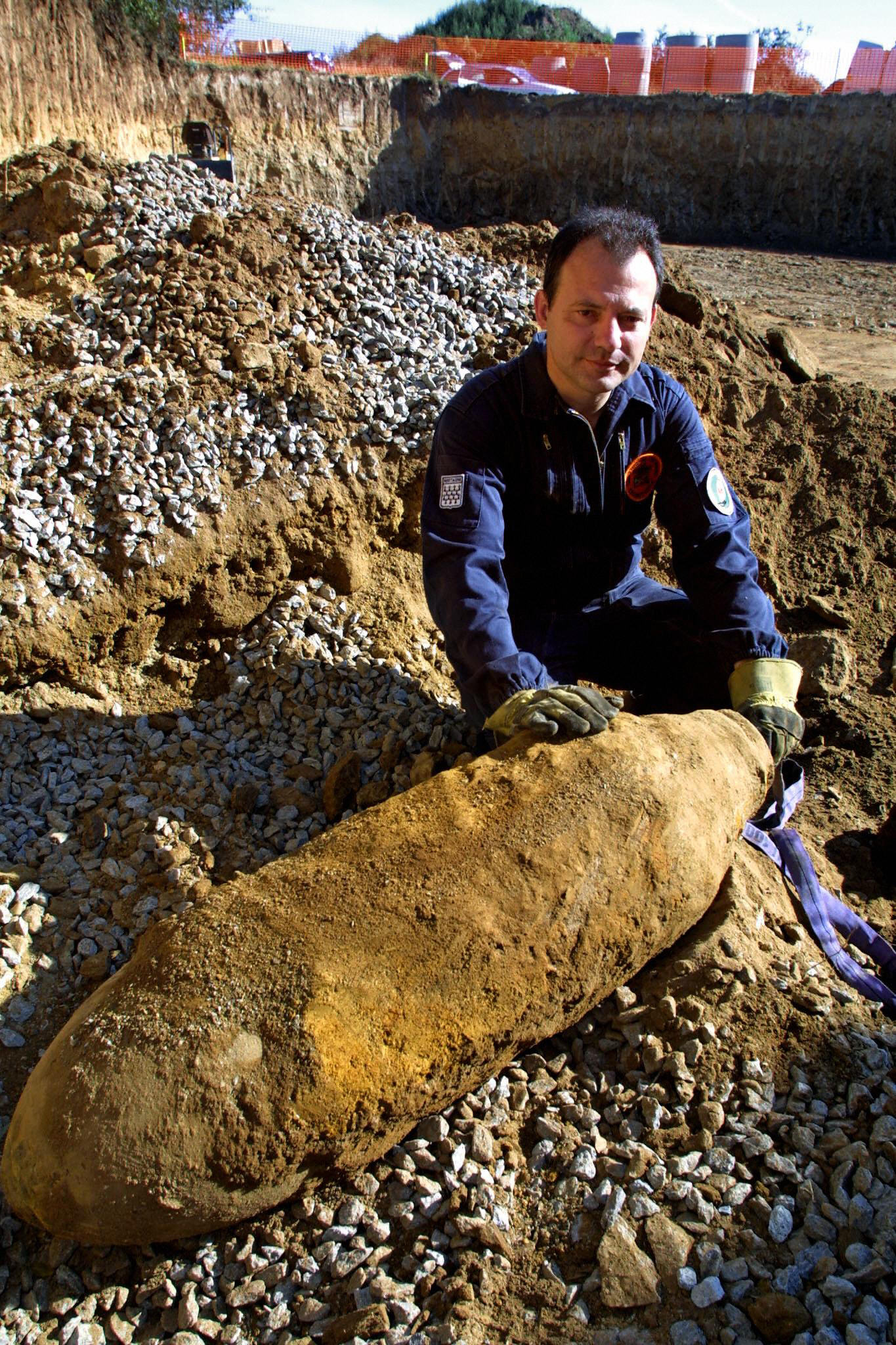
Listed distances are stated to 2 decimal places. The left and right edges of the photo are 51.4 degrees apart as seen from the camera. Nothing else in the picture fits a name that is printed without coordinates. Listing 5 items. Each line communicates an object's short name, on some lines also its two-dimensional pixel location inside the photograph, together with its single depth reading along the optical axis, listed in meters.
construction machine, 7.51
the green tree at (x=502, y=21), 35.84
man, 2.84
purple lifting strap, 2.63
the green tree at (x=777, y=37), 22.19
